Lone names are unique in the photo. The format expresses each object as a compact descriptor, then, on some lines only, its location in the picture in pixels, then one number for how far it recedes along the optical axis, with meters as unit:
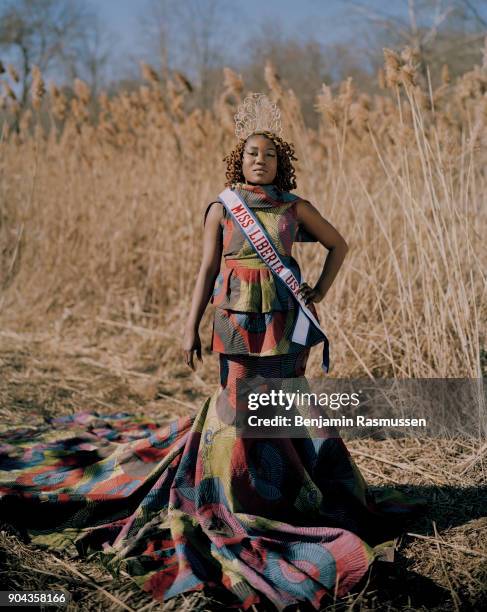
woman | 1.77
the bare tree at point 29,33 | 19.45
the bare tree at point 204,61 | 17.08
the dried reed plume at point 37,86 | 4.08
